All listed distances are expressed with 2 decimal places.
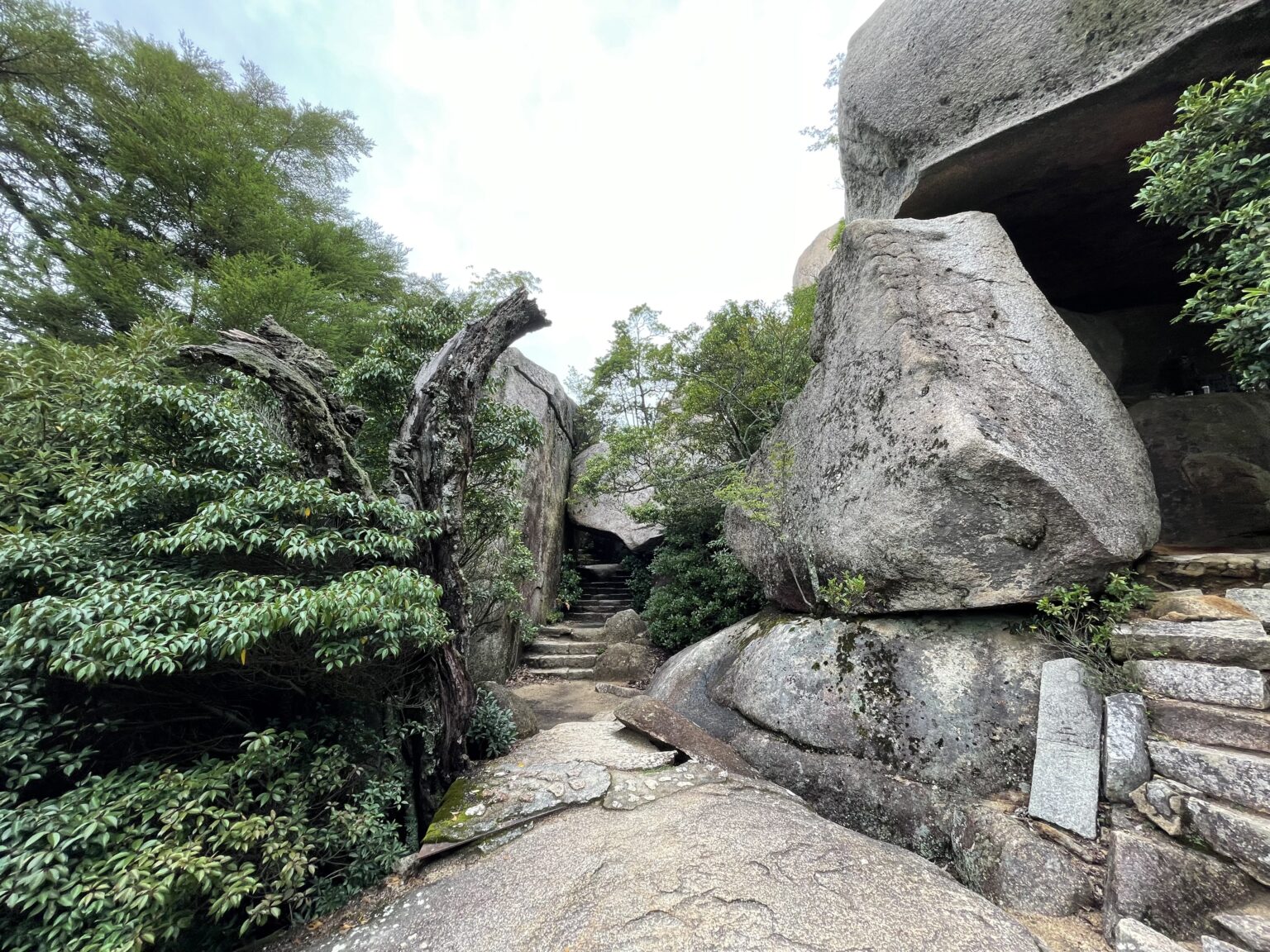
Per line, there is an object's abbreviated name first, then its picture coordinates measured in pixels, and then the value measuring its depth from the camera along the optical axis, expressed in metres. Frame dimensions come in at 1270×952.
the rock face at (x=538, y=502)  7.36
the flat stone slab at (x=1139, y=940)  1.87
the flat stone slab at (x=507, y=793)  3.04
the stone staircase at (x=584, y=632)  8.45
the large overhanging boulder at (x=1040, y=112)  3.71
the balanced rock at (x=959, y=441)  3.29
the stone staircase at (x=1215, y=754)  1.96
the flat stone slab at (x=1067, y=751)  2.56
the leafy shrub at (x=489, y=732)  4.19
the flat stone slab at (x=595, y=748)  4.02
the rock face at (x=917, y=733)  2.68
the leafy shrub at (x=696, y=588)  7.37
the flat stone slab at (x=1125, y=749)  2.48
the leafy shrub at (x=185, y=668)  1.99
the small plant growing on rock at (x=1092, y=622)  2.84
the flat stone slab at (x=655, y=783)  3.36
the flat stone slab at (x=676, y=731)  4.01
